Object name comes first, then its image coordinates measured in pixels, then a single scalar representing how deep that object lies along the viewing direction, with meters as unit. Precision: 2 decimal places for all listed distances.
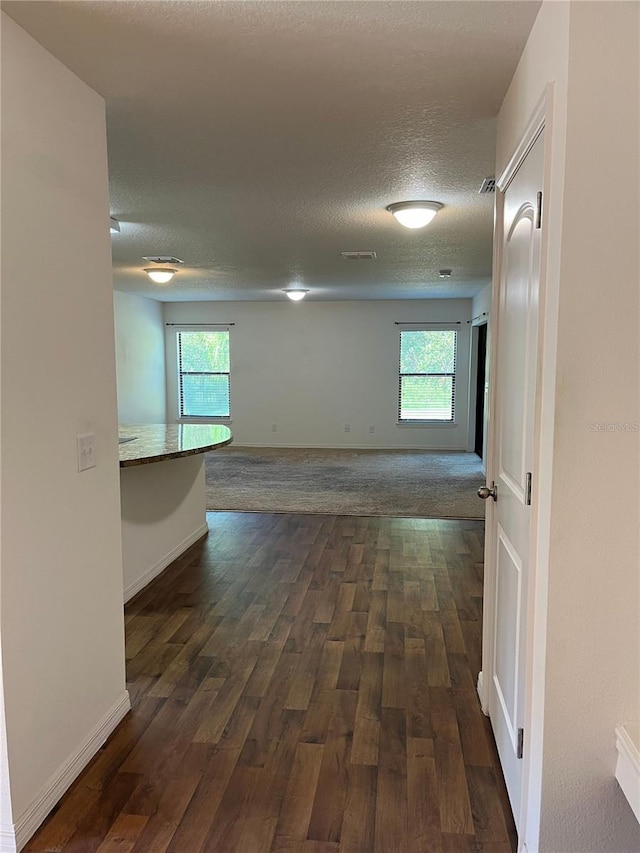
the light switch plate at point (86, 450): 1.94
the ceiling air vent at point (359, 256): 5.10
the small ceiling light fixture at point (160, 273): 5.92
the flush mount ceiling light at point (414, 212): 3.43
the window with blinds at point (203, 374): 9.53
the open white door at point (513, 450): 1.62
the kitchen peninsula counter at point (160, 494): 3.44
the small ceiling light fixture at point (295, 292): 7.56
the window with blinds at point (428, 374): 8.98
